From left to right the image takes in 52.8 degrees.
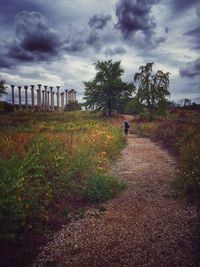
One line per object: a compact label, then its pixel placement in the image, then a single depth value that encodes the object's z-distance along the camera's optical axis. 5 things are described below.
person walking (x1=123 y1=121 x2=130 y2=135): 19.60
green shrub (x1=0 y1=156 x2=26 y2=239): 3.77
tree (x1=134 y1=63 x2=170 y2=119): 27.33
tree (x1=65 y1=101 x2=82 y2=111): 59.73
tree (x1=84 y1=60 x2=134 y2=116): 36.45
